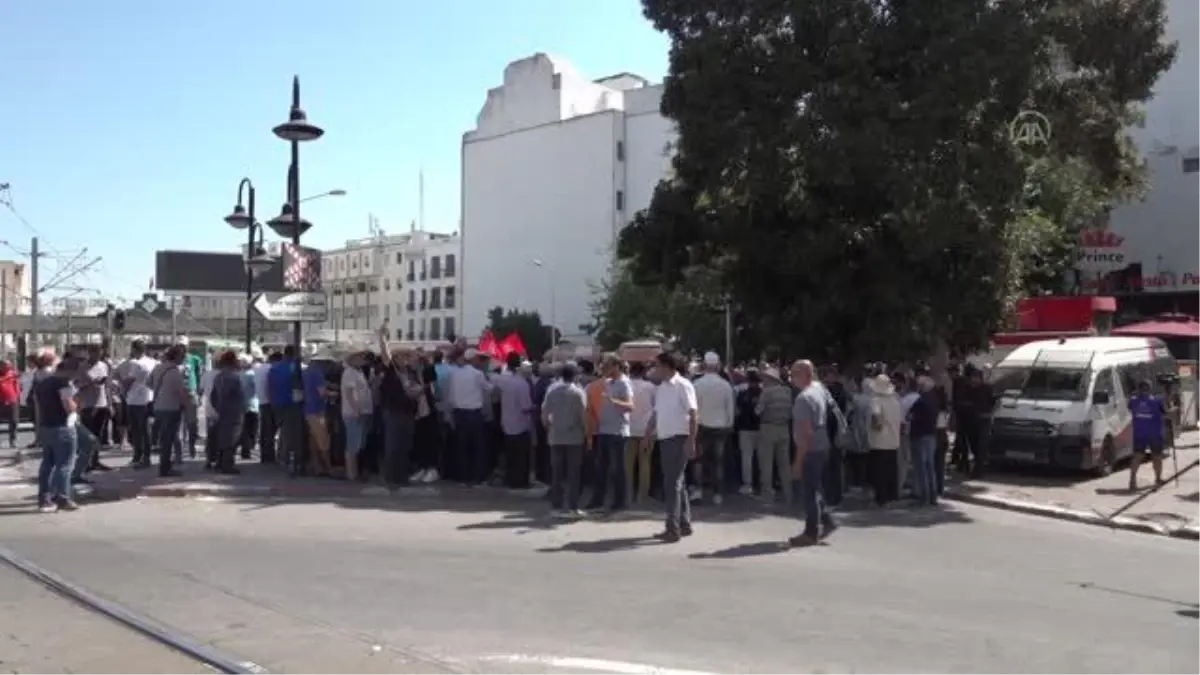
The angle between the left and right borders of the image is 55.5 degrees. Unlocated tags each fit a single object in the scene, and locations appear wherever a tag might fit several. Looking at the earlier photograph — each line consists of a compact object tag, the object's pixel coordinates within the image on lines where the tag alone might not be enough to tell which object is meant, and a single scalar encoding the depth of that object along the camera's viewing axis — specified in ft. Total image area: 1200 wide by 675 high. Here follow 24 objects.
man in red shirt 67.97
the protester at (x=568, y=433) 42.98
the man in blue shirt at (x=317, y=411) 51.13
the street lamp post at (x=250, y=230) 74.22
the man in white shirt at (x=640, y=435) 44.39
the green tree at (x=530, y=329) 271.49
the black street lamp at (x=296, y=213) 52.70
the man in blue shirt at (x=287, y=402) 52.60
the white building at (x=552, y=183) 278.05
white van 58.13
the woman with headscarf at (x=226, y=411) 51.39
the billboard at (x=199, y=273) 262.26
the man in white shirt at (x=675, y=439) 38.24
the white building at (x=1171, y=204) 125.70
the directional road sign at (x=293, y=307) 53.01
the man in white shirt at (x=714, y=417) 47.37
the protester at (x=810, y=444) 36.91
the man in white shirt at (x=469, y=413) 49.34
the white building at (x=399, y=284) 373.61
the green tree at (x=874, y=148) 55.31
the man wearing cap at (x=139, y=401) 55.62
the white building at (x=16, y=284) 312.91
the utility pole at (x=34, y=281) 157.24
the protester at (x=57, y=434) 41.55
